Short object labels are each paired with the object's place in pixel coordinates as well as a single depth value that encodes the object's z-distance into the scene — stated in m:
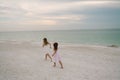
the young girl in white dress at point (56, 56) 5.96
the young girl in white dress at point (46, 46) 7.18
